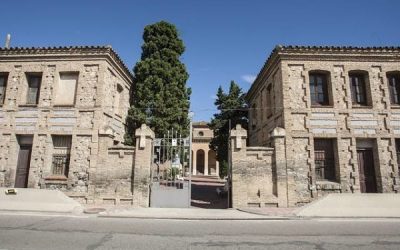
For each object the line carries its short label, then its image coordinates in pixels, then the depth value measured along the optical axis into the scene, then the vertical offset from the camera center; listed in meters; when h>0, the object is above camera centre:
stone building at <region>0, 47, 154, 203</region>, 12.48 +2.27
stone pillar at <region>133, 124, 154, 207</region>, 11.99 +0.27
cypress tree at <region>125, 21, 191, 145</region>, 16.00 +5.15
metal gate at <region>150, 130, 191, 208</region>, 12.05 -0.77
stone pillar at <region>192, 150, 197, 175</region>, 41.17 +1.32
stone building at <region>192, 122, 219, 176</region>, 41.34 +3.07
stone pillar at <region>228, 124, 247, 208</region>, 11.91 +0.60
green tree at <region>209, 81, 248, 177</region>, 21.17 +4.34
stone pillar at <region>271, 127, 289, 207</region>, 11.95 +0.45
